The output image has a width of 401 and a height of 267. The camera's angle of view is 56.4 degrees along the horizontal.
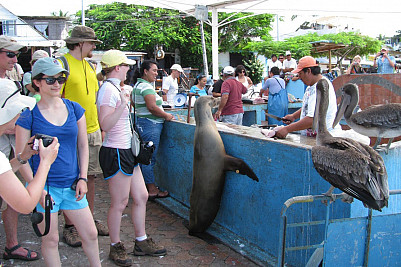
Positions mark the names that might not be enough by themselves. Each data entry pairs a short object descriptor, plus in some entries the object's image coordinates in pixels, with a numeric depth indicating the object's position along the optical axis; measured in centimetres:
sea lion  454
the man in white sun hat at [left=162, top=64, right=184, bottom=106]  988
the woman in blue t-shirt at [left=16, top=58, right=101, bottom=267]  309
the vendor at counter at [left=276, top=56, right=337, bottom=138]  430
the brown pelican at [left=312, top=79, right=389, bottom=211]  263
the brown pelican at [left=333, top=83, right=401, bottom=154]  356
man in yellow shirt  436
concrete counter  353
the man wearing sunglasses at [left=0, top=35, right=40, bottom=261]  374
